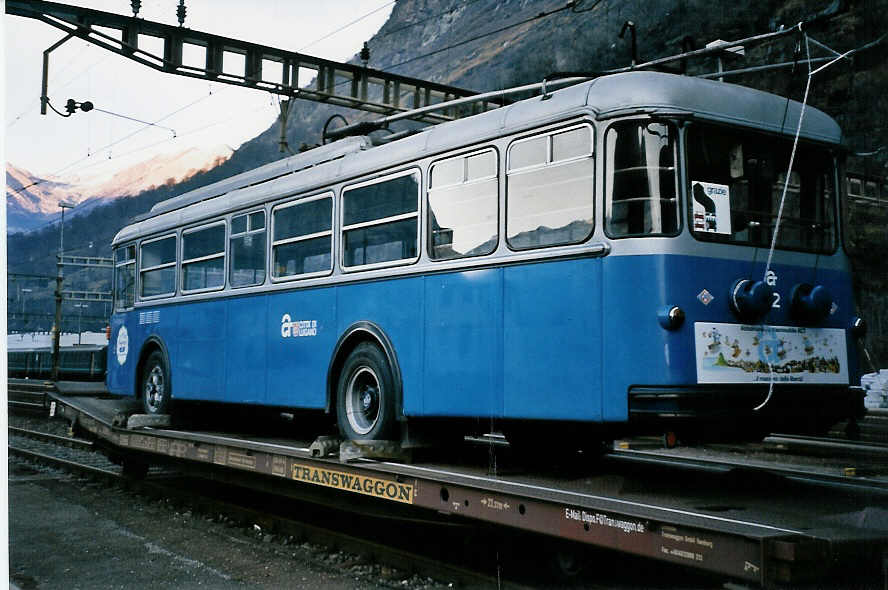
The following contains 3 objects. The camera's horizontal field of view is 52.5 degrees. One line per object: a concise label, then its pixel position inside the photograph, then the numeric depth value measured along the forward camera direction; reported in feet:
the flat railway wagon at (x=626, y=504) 13.35
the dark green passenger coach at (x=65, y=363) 123.03
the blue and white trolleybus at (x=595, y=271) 19.19
